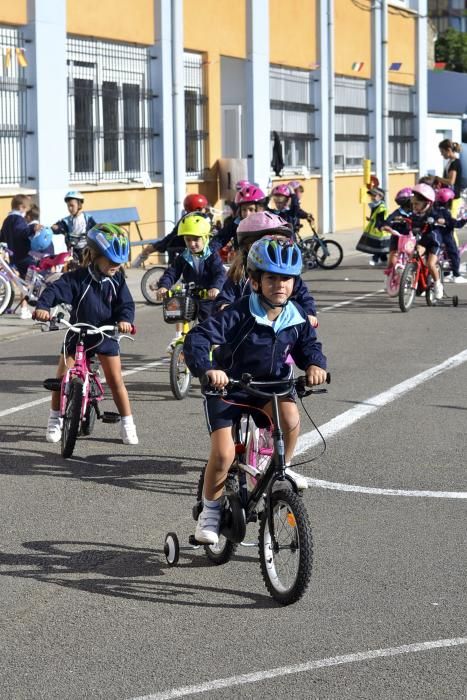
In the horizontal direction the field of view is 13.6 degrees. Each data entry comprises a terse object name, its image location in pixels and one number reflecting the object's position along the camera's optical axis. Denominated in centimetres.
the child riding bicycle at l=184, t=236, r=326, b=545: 937
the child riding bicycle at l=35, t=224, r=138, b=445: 1368
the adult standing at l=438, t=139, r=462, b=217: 3645
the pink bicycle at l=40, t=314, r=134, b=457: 1353
